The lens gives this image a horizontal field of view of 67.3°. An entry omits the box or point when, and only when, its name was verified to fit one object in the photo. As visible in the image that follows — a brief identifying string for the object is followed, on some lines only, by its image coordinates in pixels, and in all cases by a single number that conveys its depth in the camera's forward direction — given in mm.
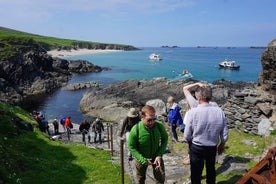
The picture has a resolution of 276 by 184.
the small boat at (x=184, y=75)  70116
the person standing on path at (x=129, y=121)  6759
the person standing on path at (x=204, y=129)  4923
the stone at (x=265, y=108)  10158
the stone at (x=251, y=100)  10563
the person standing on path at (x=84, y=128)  17934
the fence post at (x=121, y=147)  6036
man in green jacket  4863
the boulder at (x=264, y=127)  9772
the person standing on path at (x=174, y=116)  10444
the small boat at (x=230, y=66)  86259
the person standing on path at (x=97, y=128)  17326
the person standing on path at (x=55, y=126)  21127
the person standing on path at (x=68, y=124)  19838
